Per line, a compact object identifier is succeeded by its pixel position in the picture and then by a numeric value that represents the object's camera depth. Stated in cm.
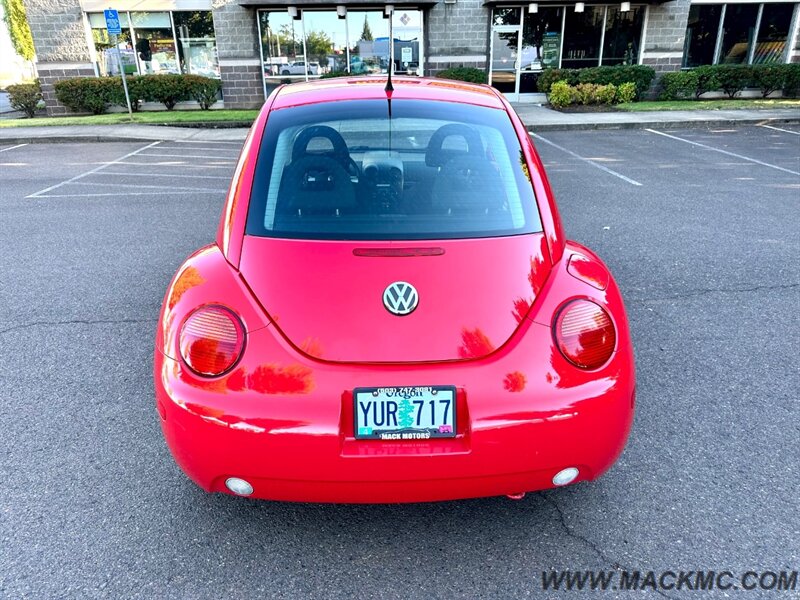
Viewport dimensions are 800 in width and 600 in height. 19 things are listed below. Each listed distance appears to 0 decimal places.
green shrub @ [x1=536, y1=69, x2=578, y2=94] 1784
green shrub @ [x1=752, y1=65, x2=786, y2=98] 1812
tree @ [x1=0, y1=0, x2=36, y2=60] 3941
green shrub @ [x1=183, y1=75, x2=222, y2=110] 1770
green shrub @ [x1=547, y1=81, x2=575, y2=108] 1717
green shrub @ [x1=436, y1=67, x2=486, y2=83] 1752
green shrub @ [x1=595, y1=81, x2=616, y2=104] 1702
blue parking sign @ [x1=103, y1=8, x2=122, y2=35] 1362
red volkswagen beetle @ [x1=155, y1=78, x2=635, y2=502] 187
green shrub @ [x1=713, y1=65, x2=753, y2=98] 1795
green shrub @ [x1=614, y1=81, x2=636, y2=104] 1742
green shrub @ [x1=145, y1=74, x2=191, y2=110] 1759
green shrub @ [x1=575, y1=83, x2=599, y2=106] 1712
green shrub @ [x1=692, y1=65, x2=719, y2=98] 1797
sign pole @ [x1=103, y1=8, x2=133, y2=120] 1362
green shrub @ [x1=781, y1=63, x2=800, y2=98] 1820
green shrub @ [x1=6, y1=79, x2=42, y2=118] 1798
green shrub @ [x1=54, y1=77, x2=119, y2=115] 1758
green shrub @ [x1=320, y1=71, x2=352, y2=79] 1810
